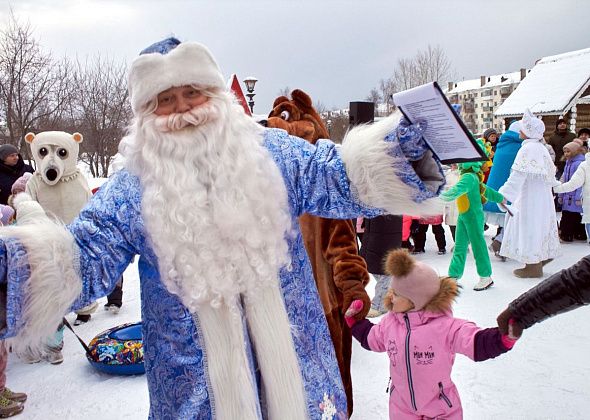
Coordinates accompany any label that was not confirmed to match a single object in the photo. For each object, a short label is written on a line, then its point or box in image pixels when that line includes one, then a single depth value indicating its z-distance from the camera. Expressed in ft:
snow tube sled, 13.20
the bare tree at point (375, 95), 151.71
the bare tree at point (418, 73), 94.27
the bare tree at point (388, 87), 100.58
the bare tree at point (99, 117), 50.85
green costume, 17.89
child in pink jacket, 8.03
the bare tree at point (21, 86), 38.52
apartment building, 212.43
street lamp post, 47.50
